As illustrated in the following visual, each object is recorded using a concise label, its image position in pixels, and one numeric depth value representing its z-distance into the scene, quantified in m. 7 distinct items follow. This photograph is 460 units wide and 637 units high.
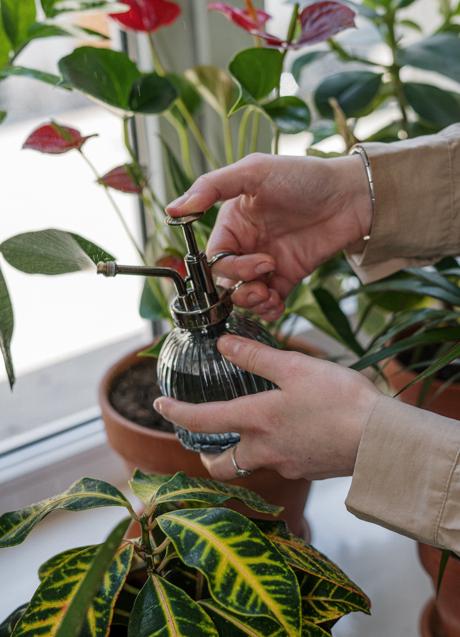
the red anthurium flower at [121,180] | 0.76
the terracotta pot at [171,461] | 0.76
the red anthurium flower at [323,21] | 0.72
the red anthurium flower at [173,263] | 0.80
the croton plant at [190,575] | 0.51
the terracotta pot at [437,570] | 0.75
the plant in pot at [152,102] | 0.70
